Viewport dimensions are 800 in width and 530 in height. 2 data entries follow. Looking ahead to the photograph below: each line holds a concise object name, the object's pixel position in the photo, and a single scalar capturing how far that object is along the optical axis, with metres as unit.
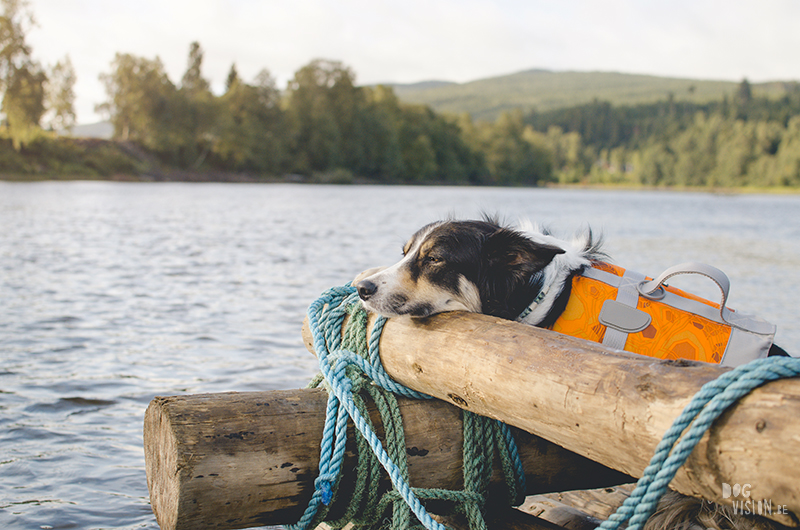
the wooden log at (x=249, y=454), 2.58
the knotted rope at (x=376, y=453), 2.86
